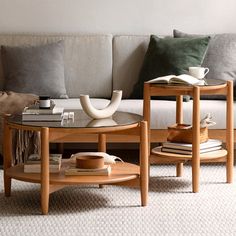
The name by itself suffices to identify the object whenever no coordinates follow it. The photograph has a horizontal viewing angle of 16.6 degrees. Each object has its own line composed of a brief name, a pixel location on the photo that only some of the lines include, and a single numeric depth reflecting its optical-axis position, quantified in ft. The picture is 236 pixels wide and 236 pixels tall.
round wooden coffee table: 12.83
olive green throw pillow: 18.50
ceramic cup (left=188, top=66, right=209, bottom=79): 15.77
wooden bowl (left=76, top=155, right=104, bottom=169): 13.51
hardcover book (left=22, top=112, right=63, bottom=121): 13.43
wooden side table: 14.52
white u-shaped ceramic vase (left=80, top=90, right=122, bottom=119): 13.71
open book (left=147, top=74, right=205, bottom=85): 14.73
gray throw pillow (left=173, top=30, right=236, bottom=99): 18.73
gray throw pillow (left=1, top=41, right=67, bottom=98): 18.71
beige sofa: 19.57
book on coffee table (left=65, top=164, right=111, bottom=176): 13.41
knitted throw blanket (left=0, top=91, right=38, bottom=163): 16.43
